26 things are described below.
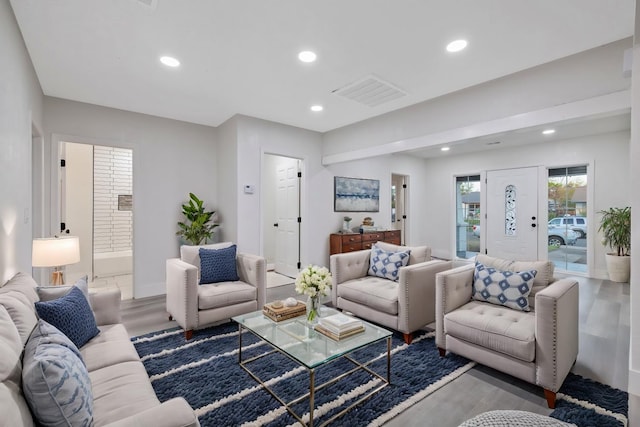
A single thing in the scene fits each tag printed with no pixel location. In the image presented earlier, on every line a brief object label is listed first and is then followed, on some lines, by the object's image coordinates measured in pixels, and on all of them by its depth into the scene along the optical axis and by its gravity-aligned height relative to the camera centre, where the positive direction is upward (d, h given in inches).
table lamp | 99.1 -13.2
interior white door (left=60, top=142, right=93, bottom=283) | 213.9 +7.5
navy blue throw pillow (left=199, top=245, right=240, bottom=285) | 129.8 -23.1
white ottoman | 46.7 -32.4
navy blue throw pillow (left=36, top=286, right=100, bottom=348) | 65.0 -23.0
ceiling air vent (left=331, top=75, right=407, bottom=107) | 126.0 +52.5
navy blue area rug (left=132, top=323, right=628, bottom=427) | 71.5 -46.6
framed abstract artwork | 223.3 +13.1
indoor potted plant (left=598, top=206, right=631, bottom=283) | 189.8 -18.4
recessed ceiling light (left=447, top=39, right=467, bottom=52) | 95.9 +52.7
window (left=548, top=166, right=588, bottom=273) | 221.0 -4.7
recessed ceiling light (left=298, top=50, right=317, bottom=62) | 103.3 +53.3
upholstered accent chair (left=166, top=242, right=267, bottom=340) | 112.5 -31.0
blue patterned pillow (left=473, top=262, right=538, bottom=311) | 94.3 -23.8
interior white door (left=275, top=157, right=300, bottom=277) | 210.5 -3.7
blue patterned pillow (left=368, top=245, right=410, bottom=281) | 133.6 -22.7
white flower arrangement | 88.6 -20.4
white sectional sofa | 39.2 -27.1
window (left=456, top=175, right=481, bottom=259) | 275.9 -4.1
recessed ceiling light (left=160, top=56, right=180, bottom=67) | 107.1 +53.2
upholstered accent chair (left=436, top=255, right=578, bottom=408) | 75.7 -31.4
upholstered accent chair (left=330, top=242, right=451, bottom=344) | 110.6 -31.0
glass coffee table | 71.7 -33.7
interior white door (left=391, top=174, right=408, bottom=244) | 292.7 +8.2
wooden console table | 209.2 -20.5
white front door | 237.0 -2.0
